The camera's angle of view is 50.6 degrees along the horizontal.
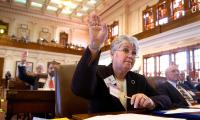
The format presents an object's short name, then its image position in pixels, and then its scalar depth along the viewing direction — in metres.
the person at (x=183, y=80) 5.14
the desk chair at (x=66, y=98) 1.80
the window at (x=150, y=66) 12.27
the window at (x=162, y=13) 12.23
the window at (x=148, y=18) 13.29
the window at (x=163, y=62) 11.30
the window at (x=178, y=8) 11.06
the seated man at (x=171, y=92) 2.25
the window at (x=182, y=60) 10.30
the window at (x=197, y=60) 9.61
